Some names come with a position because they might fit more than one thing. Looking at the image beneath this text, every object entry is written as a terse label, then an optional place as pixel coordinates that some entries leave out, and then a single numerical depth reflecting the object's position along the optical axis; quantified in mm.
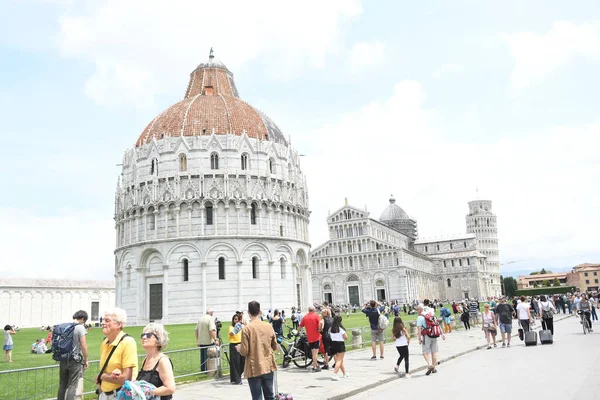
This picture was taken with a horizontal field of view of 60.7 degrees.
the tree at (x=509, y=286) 137350
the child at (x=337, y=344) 12434
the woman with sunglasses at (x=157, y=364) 5441
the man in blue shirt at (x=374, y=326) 16141
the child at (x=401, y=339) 12977
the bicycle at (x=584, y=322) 22178
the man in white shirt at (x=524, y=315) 19031
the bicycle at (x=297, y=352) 14656
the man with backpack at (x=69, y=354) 9008
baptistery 45469
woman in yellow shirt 12523
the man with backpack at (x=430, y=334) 13141
